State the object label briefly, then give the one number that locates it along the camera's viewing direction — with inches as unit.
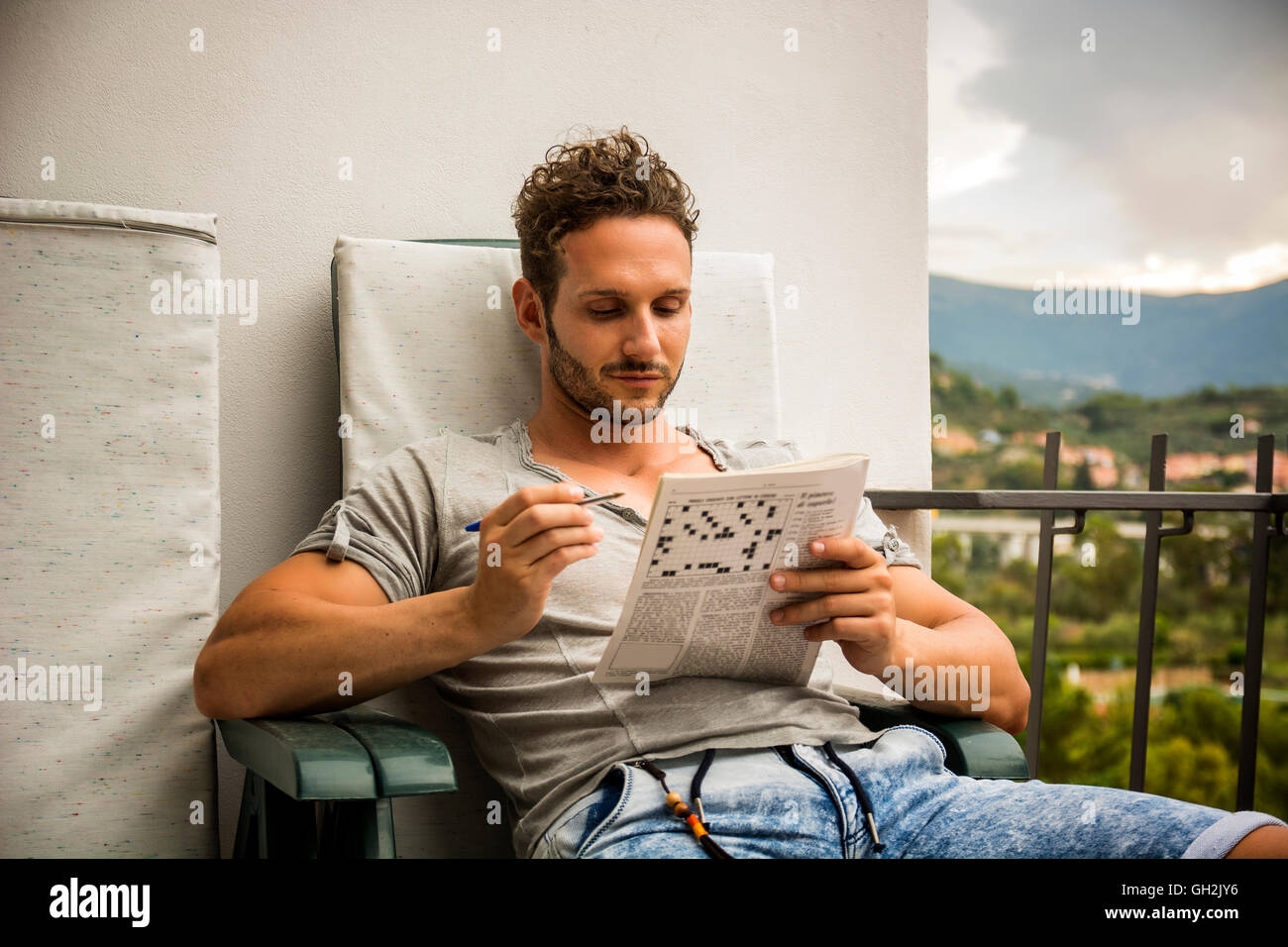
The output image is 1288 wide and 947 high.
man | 41.6
